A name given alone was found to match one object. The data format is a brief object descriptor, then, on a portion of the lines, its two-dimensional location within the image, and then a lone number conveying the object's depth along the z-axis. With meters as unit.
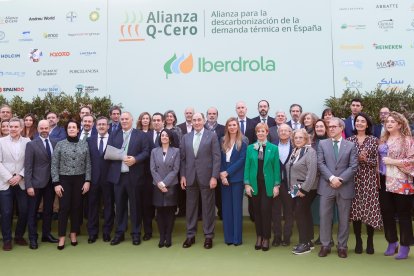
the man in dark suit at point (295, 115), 5.66
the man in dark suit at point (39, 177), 4.74
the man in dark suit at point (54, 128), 5.67
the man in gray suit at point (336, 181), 4.20
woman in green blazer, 4.55
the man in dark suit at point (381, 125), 5.56
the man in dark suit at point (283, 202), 4.70
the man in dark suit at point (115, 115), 6.00
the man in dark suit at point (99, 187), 4.96
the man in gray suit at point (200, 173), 4.70
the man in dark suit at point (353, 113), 5.65
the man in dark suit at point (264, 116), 5.82
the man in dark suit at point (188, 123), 5.87
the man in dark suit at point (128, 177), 4.88
